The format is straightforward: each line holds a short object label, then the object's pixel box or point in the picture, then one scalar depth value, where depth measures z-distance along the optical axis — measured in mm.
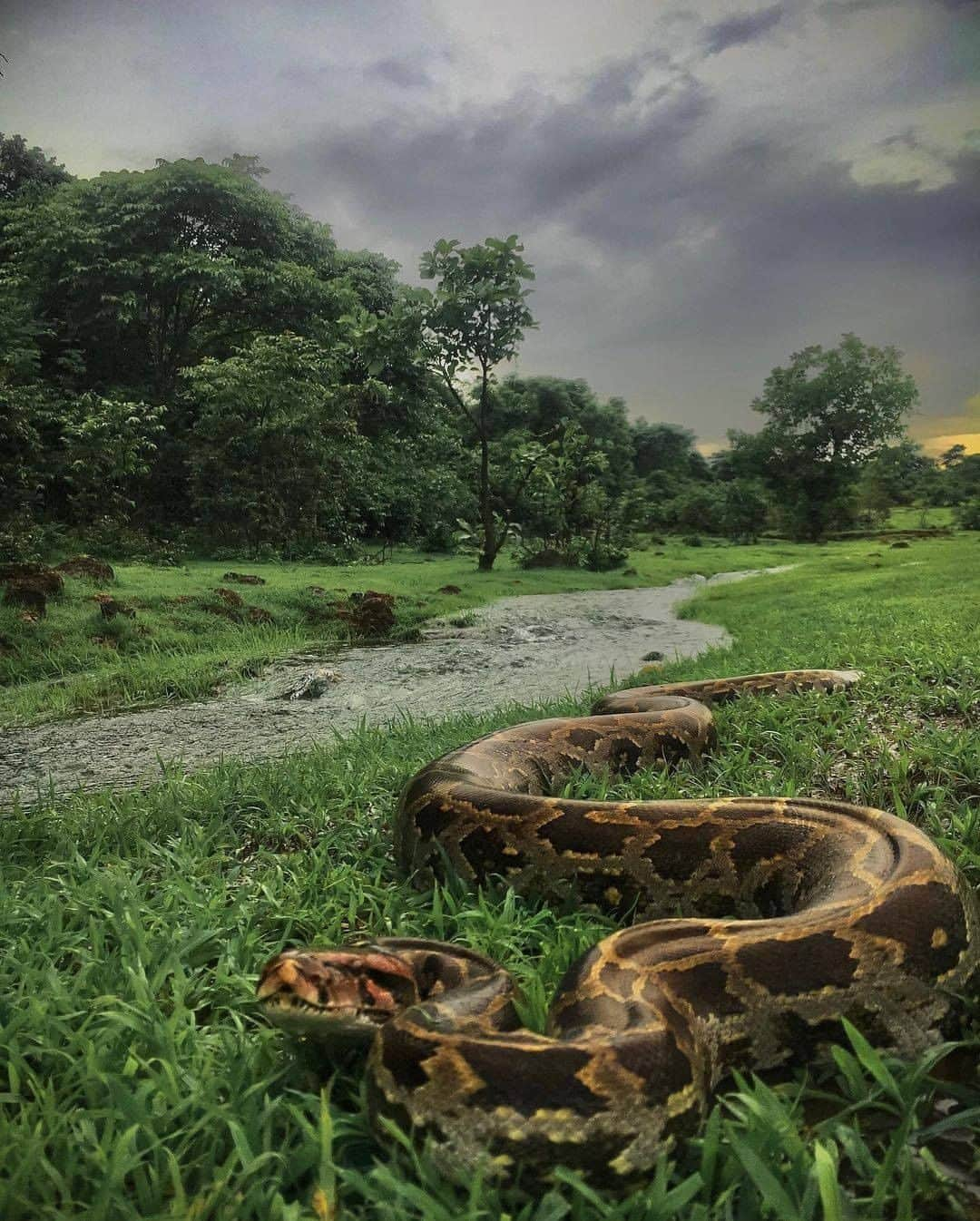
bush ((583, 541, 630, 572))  9034
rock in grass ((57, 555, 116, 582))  5039
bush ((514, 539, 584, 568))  8406
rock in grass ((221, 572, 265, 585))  5559
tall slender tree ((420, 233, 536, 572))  6387
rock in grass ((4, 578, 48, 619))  4523
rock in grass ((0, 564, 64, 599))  4586
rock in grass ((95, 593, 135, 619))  4812
